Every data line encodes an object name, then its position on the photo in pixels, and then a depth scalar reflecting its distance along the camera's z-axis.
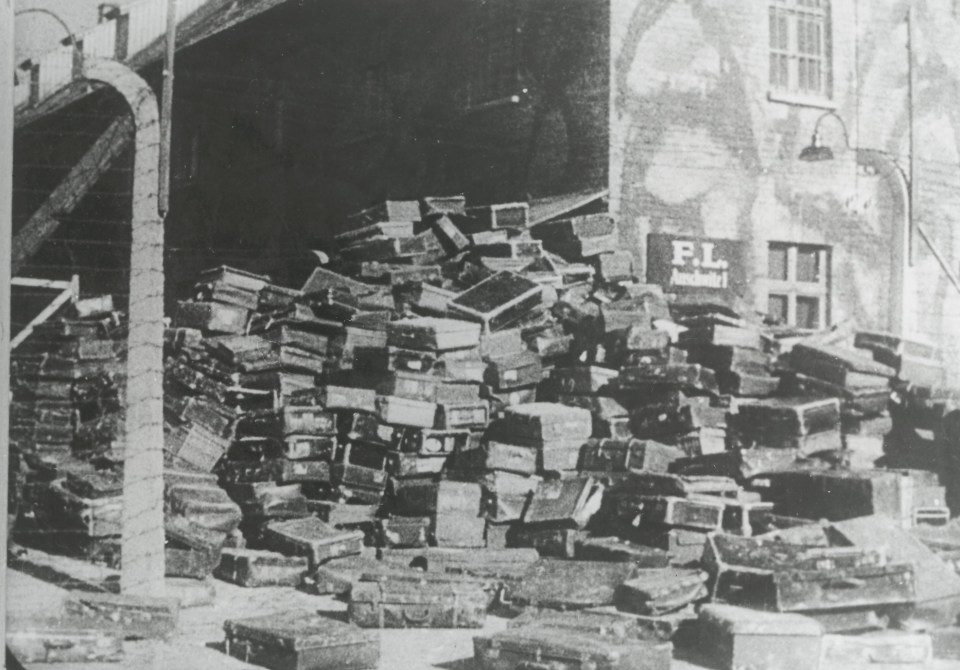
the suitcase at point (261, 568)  8.80
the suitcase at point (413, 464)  10.02
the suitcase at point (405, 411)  10.07
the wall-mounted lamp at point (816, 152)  12.61
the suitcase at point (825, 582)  6.82
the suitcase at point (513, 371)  10.73
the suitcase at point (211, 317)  11.44
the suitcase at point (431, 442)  10.09
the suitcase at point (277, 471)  9.90
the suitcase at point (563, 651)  5.81
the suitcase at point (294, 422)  9.98
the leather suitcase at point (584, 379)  10.58
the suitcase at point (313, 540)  9.01
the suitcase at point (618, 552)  8.42
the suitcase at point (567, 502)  9.31
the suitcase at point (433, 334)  10.47
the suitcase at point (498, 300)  11.05
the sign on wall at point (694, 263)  13.14
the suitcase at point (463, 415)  10.17
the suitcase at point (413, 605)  7.49
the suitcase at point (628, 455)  9.62
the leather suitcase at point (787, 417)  9.63
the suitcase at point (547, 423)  9.93
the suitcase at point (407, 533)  9.44
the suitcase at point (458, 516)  9.43
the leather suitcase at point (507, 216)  12.52
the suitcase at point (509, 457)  9.68
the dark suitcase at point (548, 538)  9.20
